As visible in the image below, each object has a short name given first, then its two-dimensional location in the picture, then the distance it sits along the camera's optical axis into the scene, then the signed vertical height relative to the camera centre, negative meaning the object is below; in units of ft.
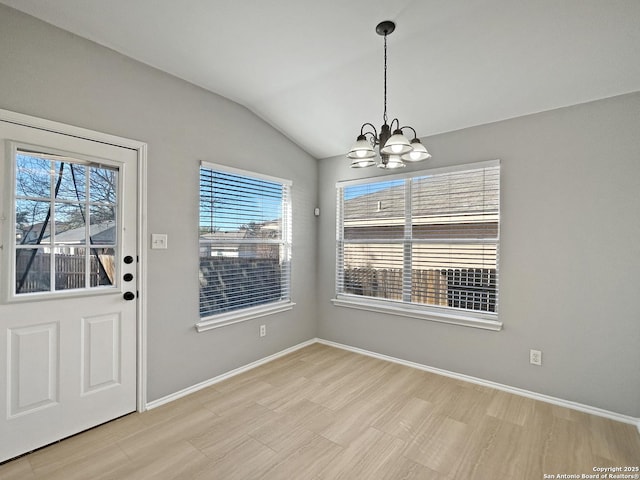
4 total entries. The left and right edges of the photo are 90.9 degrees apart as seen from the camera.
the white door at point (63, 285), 6.34 -1.01
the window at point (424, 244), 9.89 -0.11
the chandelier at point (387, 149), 5.79 +1.80
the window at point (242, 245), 9.82 -0.16
